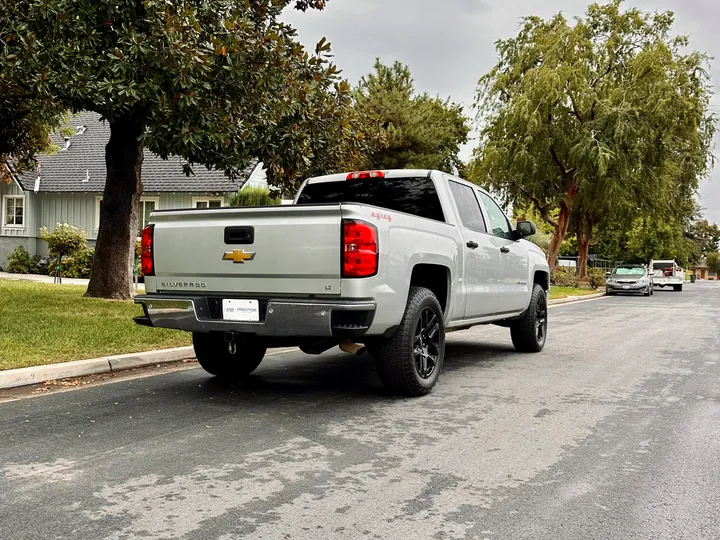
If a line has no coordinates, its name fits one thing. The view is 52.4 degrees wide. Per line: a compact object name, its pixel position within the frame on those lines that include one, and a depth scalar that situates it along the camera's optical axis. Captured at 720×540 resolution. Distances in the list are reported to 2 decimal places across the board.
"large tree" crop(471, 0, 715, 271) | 30.20
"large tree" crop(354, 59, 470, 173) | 38.47
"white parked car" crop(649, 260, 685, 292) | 45.91
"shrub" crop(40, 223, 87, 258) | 24.31
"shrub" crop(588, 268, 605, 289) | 39.00
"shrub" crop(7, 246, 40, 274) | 26.81
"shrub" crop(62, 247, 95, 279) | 24.30
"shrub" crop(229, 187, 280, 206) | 23.92
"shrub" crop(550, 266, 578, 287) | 38.67
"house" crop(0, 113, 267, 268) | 27.17
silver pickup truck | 5.66
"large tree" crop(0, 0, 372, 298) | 9.45
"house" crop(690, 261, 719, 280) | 159.25
